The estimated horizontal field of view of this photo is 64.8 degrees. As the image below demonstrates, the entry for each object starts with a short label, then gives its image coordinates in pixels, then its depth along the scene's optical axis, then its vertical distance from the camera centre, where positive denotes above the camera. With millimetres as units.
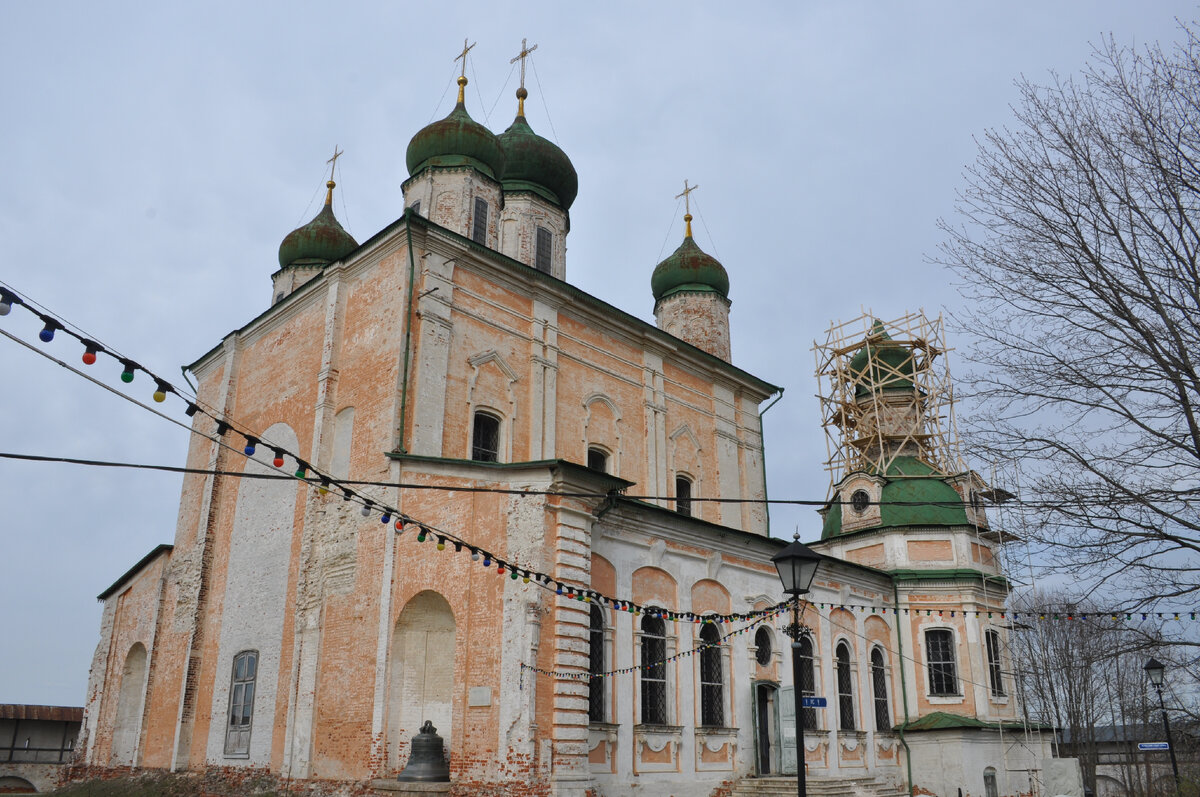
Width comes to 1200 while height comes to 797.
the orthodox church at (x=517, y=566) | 15039 +2842
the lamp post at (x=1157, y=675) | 15250 +671
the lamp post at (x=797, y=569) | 9953 +1467
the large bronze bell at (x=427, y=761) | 14195 -698
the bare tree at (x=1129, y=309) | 10125 +4283
